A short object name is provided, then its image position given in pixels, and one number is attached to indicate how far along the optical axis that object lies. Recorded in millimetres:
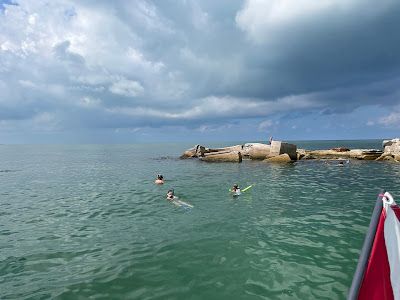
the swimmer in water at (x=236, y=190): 27391
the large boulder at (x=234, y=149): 64750
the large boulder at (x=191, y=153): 73562
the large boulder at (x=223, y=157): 58094
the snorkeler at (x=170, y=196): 26188
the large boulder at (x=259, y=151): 60062
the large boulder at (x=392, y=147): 55288
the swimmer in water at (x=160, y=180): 35181
